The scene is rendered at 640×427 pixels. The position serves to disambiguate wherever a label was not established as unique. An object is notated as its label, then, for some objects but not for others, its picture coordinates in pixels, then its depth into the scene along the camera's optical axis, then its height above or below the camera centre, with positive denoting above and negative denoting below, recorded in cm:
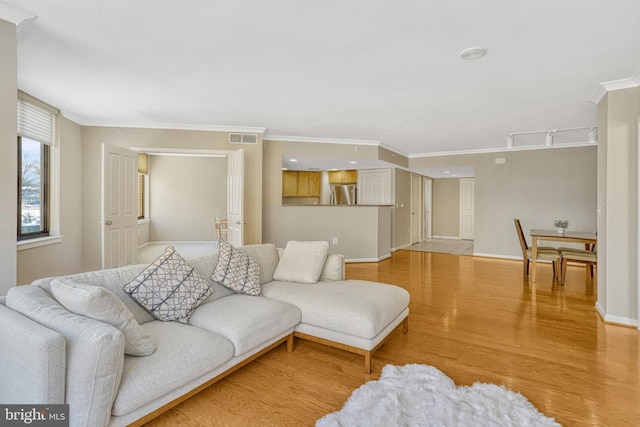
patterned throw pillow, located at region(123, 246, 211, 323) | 204 -53
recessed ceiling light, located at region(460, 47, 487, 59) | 246 +124
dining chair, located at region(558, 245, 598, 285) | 436 -66
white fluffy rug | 165 -110
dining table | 448 -40
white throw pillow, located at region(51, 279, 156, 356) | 153 -49
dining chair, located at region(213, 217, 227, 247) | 750 -41
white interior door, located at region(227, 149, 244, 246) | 472 +17
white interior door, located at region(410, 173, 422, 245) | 862 +4
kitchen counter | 590 -36
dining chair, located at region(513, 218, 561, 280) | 468 -68
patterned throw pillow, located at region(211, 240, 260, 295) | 256 -52
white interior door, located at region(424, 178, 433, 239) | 994 +8
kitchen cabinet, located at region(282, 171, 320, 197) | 866 +69
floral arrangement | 489 -22
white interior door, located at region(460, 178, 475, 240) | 955 +5
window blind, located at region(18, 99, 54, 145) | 355 +102
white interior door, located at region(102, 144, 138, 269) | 423 +3
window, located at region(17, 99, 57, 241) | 362 +47
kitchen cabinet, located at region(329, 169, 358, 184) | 807 +85
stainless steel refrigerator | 810 +39
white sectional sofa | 130 -73
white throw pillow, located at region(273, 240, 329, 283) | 293 -50
